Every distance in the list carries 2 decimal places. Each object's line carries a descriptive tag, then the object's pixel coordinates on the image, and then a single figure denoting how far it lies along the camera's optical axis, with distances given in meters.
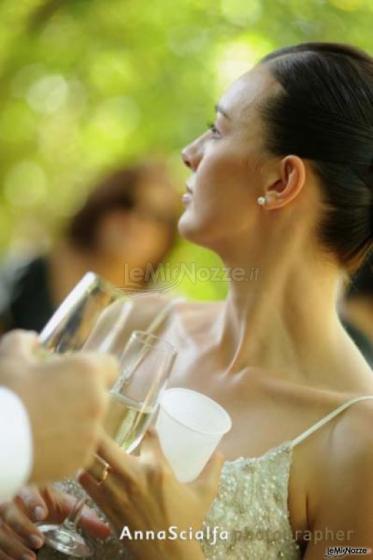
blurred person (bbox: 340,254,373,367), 2.28
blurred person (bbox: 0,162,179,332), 2.35
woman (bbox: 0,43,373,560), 1.83
